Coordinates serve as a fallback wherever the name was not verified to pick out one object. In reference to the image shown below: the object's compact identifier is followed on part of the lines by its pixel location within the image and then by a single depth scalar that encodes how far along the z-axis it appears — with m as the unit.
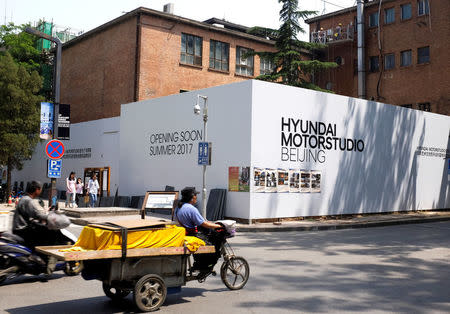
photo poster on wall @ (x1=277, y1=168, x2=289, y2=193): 18.80
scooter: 7.20
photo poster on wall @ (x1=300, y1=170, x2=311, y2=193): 19.47
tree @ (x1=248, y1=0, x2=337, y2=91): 29.59
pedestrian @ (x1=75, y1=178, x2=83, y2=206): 25.12
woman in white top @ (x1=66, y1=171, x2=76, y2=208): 23.50
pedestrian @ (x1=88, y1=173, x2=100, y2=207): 24.09
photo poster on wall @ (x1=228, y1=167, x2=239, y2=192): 18.42
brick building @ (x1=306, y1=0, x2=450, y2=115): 33.59
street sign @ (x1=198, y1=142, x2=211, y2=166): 17.48
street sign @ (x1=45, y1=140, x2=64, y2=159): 15.88
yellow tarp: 5.80
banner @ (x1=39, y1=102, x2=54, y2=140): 16.84
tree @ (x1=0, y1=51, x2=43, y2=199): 29.42
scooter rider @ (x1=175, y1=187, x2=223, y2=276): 6.83
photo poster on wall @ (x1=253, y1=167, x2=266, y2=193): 18.05
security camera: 17.58
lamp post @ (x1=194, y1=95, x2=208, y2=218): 17.42
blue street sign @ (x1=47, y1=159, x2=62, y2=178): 16.03
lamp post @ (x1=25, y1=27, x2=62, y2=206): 16.90
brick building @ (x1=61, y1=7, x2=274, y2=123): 30.33
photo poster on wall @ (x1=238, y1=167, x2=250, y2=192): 17.98
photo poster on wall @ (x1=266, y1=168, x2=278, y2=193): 18.44
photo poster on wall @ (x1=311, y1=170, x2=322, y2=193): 19.84
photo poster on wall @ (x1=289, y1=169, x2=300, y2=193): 19.11
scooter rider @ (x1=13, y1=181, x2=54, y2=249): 7.46
